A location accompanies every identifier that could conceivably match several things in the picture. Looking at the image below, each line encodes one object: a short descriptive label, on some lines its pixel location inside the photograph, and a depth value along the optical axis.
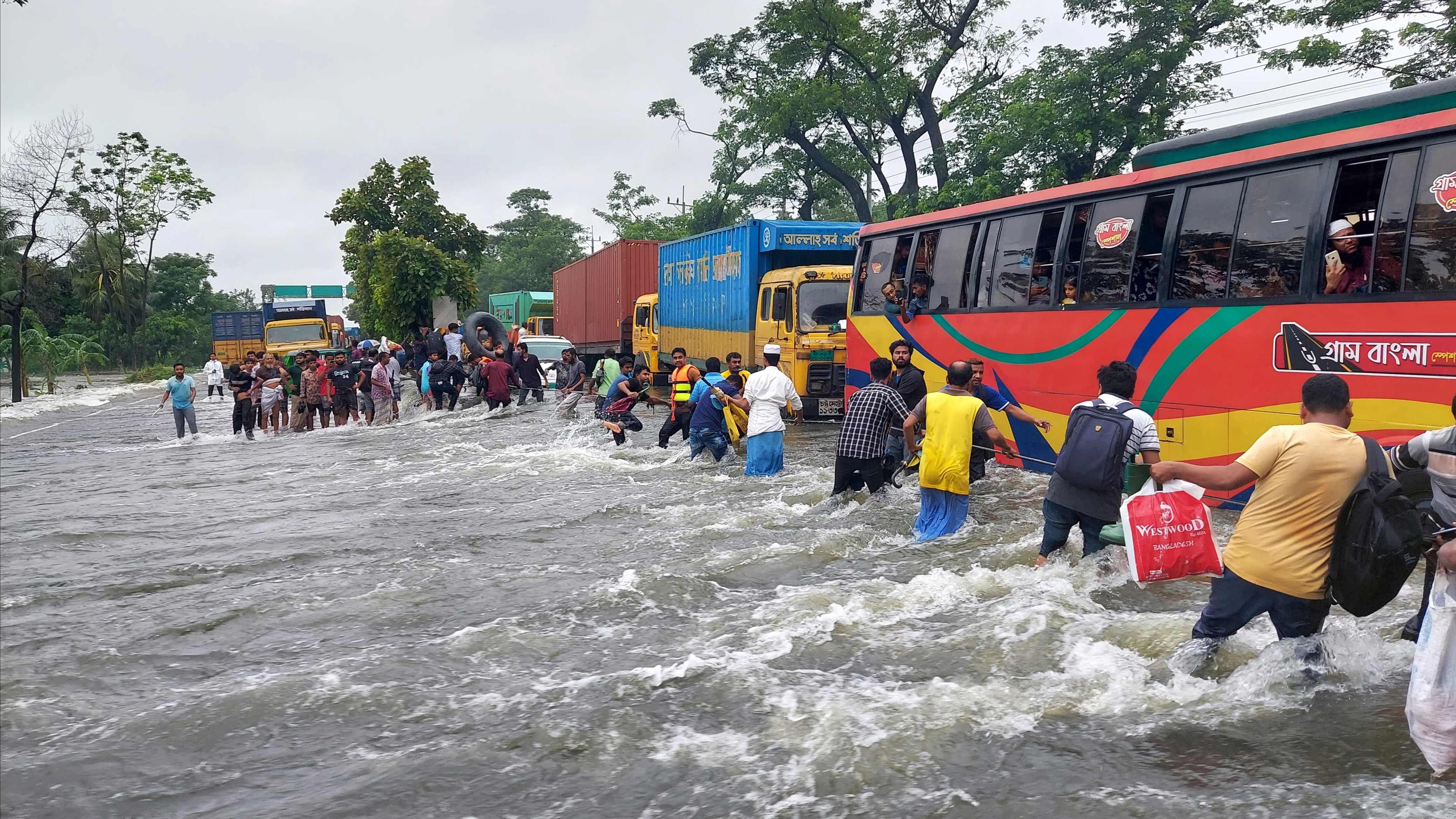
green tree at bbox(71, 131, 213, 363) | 42.50
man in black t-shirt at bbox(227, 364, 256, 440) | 20.25
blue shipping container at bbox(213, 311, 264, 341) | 40.72
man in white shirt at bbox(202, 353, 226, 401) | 32.19
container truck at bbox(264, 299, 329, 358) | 35.78
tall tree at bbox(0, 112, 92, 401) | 29.30
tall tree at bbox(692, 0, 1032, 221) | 31.08
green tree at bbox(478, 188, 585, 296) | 77.69
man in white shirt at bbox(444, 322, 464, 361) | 27.06
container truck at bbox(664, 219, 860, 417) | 17.30
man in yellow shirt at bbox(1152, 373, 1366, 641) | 4.54
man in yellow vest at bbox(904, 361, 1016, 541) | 7.98
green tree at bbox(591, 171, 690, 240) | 60.50
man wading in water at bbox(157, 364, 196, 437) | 19.83
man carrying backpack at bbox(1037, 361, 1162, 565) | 6.45
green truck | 46.62
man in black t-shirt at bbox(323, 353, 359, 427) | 21.94
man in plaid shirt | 9.48
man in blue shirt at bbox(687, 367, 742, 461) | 13.11
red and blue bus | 7.27
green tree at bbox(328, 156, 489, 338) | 34.12
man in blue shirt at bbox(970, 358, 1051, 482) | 8.71
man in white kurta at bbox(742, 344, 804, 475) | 11.46
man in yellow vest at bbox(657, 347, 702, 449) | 14.25
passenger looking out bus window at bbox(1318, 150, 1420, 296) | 7.37
